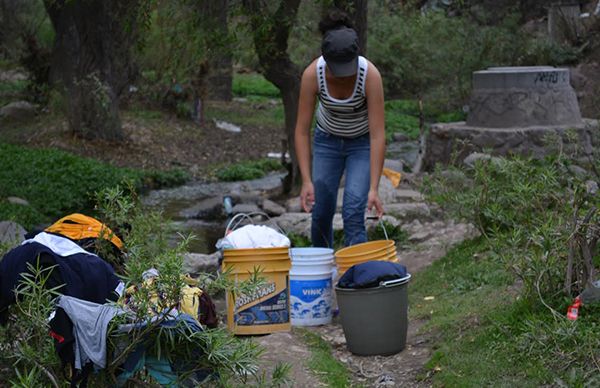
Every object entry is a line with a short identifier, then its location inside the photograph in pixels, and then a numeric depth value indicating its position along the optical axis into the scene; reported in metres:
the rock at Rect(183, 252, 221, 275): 8.15
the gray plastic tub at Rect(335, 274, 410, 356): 5.41
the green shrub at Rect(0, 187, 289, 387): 3.73
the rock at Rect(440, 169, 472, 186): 7.68
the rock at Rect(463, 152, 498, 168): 10.23
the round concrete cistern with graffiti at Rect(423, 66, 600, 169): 12.27
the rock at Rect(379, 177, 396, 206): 10.99
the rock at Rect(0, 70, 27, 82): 24.32
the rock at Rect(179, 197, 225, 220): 12.98
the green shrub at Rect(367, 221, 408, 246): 9.06
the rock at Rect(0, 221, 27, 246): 8.62
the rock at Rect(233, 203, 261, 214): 12.27
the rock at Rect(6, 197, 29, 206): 11.64
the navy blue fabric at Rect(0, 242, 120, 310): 4.05
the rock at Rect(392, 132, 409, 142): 20.08
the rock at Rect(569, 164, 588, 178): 6.26
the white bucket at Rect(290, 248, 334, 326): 6.11
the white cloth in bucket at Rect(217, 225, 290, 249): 5.86
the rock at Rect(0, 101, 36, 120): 19.92
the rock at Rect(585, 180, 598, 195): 6.71
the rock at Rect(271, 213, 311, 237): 9.56
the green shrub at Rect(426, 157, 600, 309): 4.94
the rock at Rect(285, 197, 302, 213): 11.60
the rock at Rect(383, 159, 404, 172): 13.37
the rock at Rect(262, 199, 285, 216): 12.02
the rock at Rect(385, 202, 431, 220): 10.09
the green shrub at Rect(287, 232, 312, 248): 9.09
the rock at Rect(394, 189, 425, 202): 11.10
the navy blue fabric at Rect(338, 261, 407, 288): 5.41
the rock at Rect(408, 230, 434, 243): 9.16
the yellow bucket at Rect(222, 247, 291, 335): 5.68
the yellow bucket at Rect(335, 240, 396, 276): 6.03
